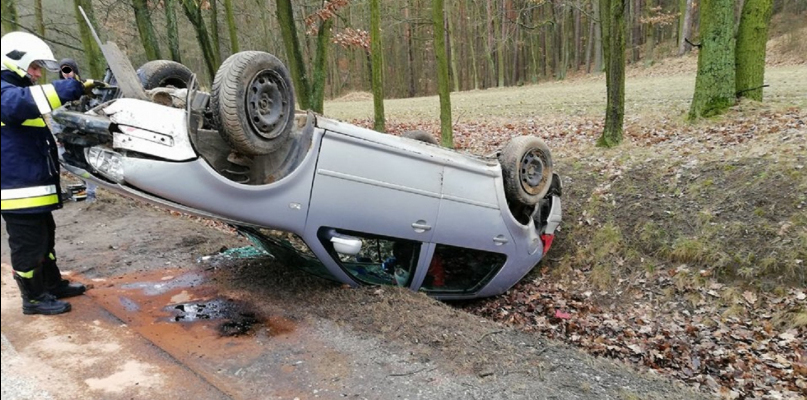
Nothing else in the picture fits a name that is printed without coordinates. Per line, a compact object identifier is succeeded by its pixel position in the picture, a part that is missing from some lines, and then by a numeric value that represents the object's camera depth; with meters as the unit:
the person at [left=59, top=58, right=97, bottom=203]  4.14
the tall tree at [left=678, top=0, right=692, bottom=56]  24.30
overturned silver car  3.28
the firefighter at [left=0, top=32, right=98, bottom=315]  2.91
